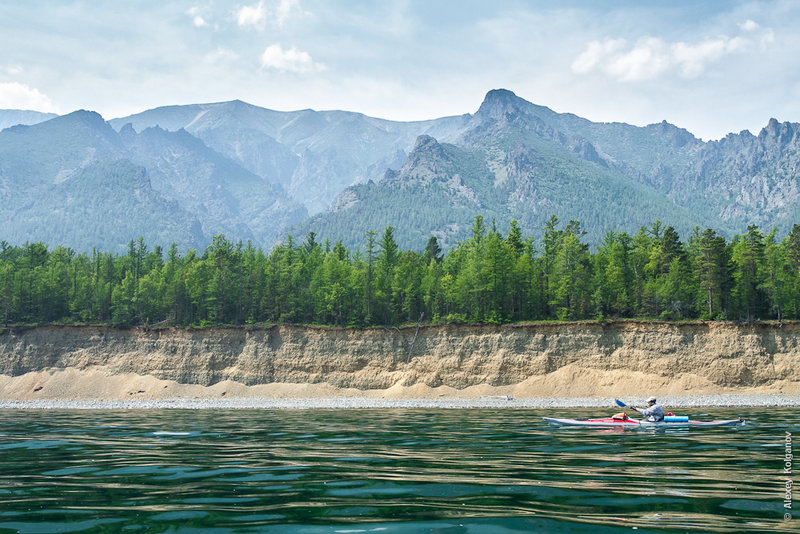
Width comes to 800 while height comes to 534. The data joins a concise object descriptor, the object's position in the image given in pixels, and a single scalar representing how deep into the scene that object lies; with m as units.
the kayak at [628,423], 30.16
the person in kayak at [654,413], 31.19
